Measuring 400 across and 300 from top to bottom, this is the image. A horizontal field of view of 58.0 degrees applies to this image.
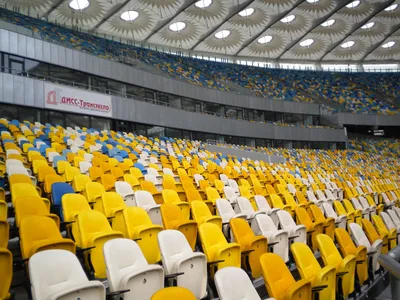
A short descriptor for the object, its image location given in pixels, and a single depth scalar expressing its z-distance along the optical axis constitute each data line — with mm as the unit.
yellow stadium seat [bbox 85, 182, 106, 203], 5867
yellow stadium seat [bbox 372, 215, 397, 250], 6324
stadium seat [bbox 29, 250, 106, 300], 2611
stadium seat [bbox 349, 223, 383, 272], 5355
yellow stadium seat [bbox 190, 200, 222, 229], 5215
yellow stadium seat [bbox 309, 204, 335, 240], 6297
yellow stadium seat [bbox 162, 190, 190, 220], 5996
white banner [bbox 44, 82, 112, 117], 16047
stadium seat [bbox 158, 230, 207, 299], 3564
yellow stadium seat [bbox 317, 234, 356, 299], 4264
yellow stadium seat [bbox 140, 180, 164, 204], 6633
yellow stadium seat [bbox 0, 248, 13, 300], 2965
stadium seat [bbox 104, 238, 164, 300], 3037
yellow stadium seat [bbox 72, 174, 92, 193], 6414
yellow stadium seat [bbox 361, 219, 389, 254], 6172
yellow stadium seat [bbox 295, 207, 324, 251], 5938
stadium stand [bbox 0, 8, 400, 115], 22875
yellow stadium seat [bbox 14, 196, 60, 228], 4266
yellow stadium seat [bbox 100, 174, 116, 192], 6875
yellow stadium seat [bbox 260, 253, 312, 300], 3316
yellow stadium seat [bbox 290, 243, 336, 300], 3762
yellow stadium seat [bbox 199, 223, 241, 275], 4098
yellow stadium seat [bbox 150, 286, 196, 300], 2382
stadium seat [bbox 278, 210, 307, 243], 5438
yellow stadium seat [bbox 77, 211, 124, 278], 3842
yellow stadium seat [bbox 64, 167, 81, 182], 7051
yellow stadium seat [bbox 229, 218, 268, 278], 4496
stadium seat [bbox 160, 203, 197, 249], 4672
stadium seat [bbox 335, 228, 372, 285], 4906
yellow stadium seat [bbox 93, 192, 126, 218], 5270
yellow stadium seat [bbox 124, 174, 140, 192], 7172
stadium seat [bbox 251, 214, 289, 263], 5004
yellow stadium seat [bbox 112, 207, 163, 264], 4273
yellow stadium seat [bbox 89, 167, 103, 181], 7447
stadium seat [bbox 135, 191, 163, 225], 5434
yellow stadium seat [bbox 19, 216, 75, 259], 3328
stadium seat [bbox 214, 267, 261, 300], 2910
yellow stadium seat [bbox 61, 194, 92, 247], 4329
